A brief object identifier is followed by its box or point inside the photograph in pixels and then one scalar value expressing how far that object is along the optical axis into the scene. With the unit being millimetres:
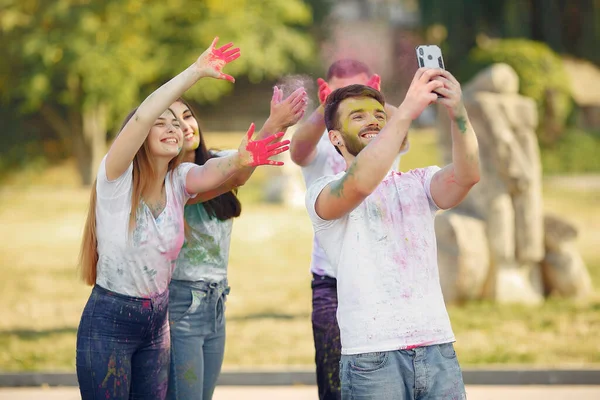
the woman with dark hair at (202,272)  3250
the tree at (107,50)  19172
